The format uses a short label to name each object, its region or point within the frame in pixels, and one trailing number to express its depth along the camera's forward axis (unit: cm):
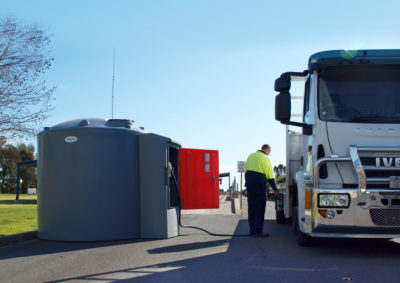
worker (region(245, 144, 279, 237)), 890
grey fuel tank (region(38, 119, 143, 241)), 845
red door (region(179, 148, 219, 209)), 1018
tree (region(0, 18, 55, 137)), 1155
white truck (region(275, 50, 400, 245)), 606
